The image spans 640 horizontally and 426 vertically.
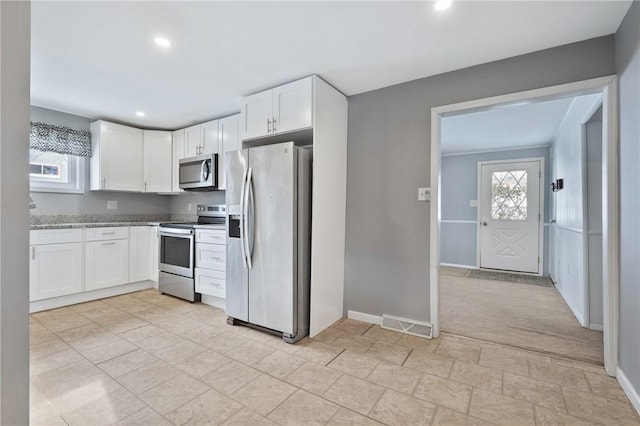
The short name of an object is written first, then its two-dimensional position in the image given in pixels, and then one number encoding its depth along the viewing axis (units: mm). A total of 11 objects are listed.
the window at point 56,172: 3469
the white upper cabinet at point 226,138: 3584
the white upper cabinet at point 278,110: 2580
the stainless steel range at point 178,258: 3504
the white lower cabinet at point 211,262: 3254
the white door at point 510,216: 5215
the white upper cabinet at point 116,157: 3746
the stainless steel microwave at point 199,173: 3711
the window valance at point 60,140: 3321
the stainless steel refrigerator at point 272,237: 2488
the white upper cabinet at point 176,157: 4152
